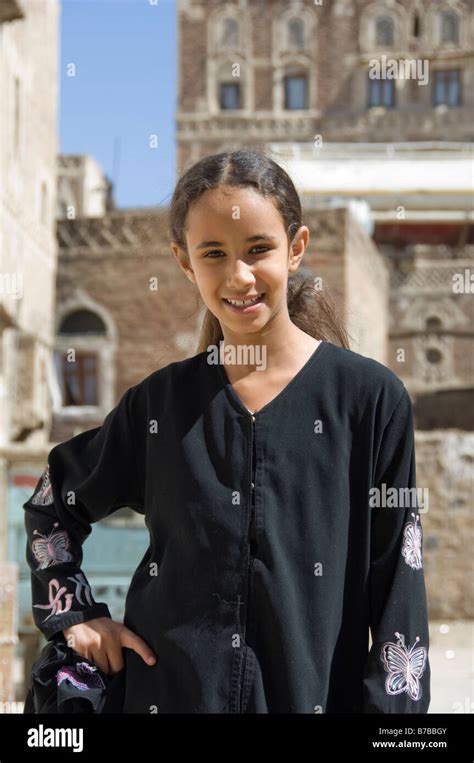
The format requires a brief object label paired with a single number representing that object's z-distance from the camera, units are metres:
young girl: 2.39
